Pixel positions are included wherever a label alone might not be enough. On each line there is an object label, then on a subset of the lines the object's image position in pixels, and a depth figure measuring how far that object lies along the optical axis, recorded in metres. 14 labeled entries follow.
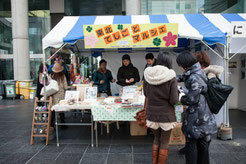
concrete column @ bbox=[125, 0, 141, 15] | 8.41
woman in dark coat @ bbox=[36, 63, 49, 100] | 3.88
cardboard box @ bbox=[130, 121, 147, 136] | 3.90
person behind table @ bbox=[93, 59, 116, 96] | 4.80
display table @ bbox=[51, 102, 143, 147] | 3.27
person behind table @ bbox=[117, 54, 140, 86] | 4.54
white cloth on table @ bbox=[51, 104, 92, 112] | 3.36
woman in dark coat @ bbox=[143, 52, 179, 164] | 2.03
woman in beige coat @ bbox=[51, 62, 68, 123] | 3.94
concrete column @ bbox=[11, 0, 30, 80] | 9.41
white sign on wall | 3.44
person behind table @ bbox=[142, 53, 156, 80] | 4.02
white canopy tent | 3.70
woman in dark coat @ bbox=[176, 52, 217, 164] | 1.97
